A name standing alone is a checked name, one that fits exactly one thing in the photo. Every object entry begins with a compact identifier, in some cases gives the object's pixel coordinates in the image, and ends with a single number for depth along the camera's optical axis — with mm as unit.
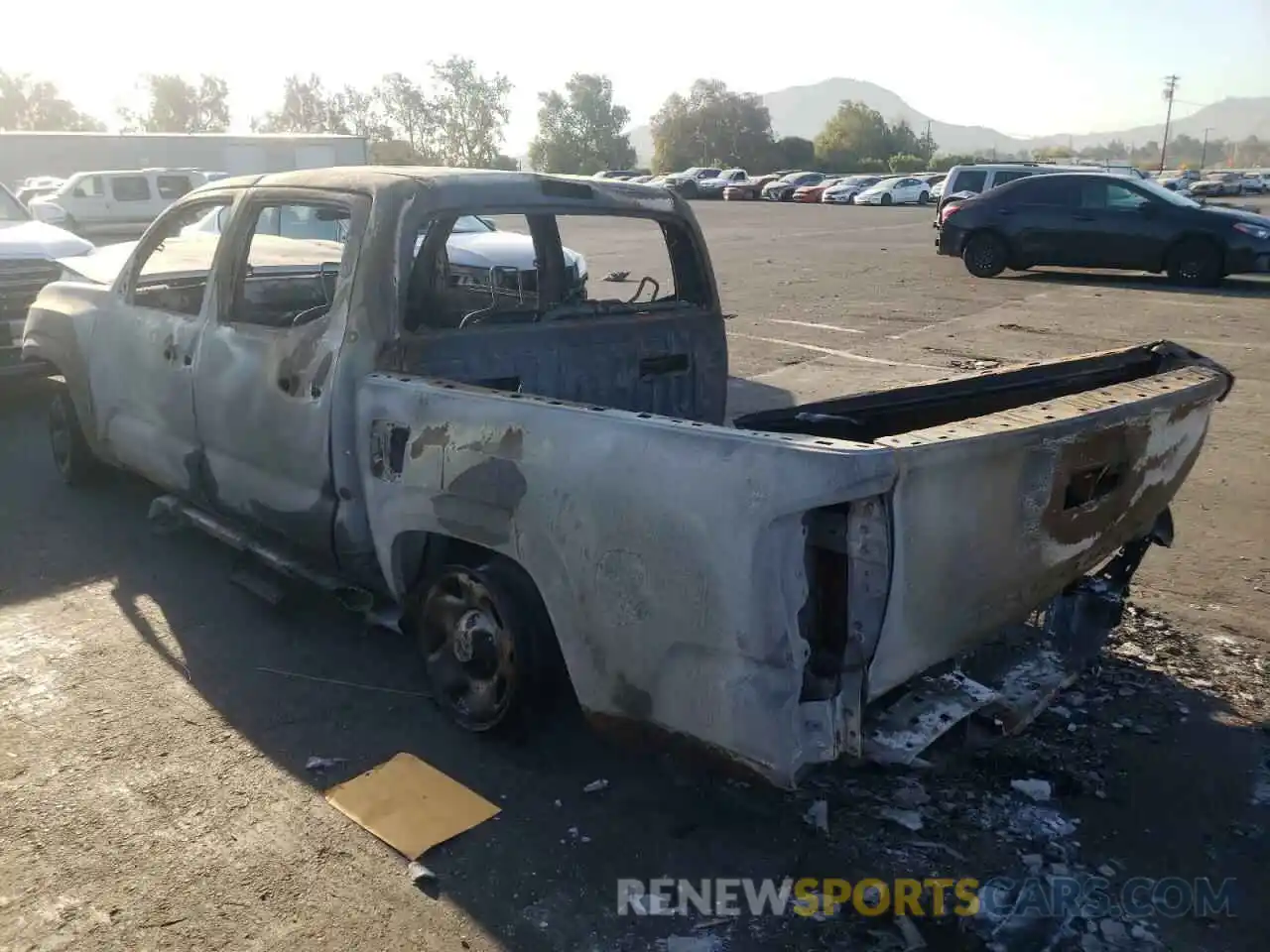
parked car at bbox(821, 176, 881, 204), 44906
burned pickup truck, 2439
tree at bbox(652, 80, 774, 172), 88375
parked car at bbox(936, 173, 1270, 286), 14672
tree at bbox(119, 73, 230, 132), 99000
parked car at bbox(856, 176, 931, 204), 43094
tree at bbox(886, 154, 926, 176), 77819
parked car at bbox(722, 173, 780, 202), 50906
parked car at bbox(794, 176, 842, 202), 46906
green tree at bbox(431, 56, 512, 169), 99438
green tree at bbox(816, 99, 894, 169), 87812
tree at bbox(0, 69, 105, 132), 97750
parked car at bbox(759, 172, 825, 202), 48969
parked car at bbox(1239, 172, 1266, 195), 50688
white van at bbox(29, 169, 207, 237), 23016
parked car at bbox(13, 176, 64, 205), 27859
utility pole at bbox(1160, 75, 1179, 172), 107500
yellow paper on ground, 2955
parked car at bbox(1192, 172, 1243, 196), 48281
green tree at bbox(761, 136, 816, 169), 84688
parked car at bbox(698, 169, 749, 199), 52844
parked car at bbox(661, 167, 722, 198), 53250
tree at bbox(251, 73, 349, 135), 105000
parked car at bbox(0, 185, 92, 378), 7832
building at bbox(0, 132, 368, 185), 38125
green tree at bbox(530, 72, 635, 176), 99562
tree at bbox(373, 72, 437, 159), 100188
